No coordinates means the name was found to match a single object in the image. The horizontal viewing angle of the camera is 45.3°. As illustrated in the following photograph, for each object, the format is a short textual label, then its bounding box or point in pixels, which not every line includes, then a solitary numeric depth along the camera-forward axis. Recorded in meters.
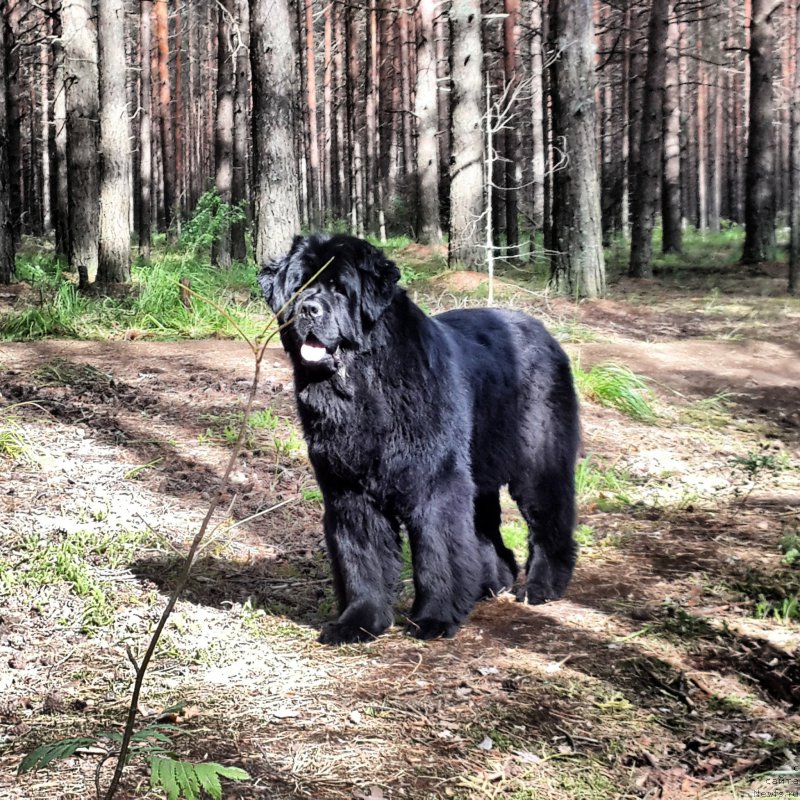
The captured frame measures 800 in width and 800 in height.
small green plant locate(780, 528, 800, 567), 5.32
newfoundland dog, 4.18
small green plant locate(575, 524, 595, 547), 6.02
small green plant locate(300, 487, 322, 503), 6.37
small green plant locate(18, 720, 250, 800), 1.74
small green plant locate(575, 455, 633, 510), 6.87
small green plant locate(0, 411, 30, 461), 6.16
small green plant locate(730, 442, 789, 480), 7.18
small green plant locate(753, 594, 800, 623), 4.61
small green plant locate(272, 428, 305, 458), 7.05
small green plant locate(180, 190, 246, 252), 11.73
